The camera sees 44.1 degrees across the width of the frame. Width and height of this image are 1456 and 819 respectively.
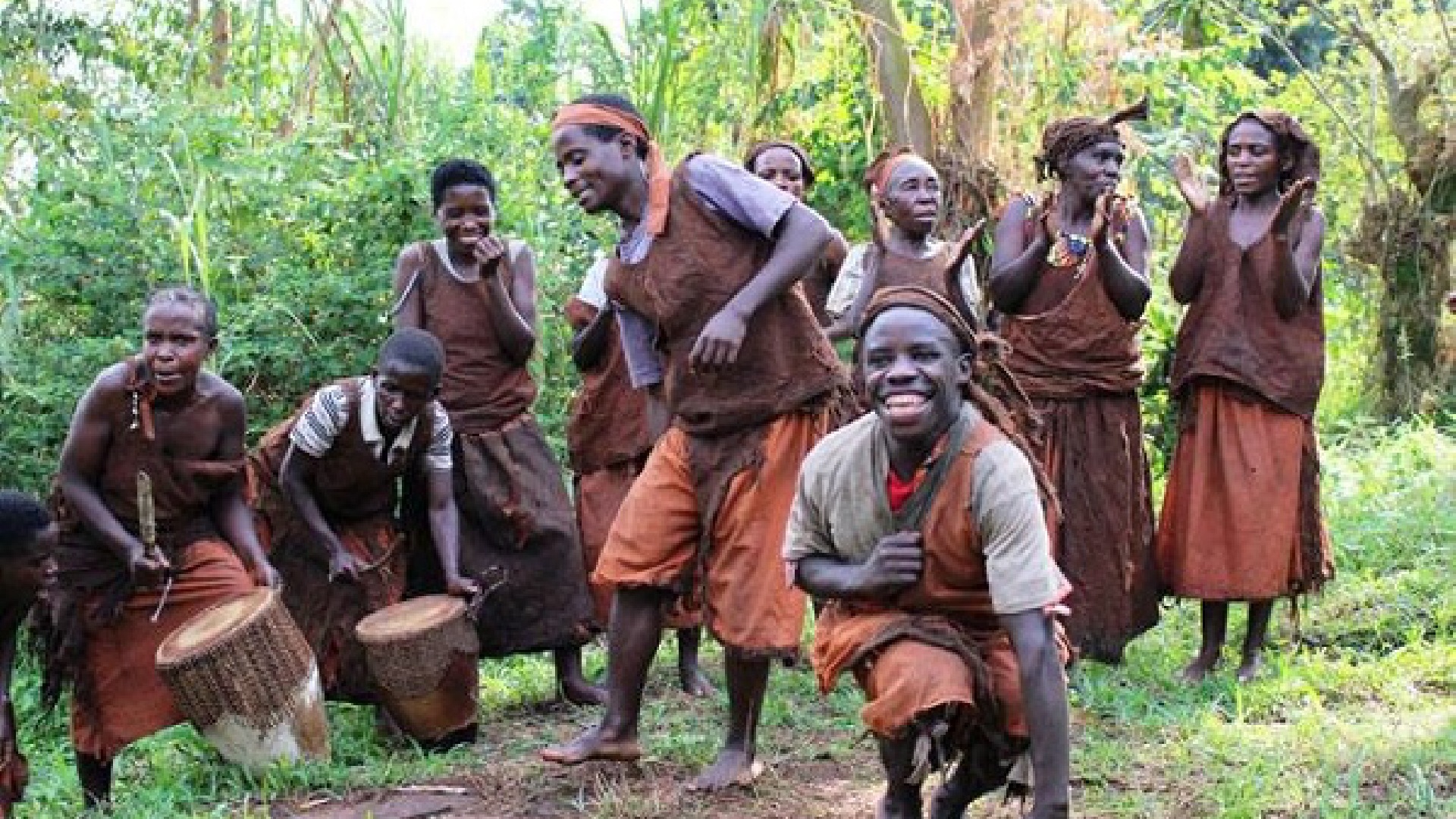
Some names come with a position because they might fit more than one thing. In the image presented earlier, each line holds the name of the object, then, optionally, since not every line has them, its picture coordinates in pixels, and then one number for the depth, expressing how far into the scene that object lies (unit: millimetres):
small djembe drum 5145
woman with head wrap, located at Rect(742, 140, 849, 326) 6328
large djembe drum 4750
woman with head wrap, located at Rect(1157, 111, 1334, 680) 5816
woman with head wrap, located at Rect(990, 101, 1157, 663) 5777
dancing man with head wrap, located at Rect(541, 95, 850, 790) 4324
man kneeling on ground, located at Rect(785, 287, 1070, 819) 3445
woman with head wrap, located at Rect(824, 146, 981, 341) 6070
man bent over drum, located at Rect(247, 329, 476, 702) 5297
